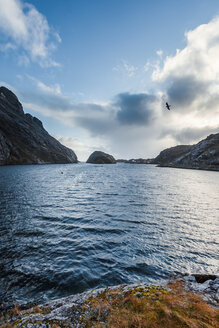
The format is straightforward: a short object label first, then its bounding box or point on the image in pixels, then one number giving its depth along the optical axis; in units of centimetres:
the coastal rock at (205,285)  616
